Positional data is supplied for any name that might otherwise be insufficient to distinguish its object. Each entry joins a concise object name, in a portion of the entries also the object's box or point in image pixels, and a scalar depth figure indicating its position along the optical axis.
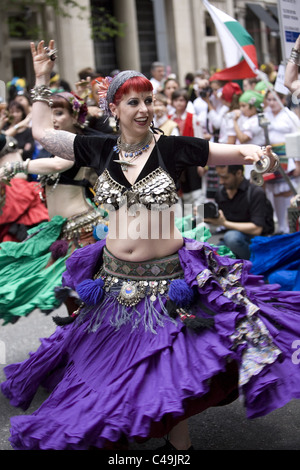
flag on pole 7.82
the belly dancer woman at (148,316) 3.25
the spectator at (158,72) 14.79
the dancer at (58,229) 5.00
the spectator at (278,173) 9.32
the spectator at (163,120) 9.78
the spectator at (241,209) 6.89
